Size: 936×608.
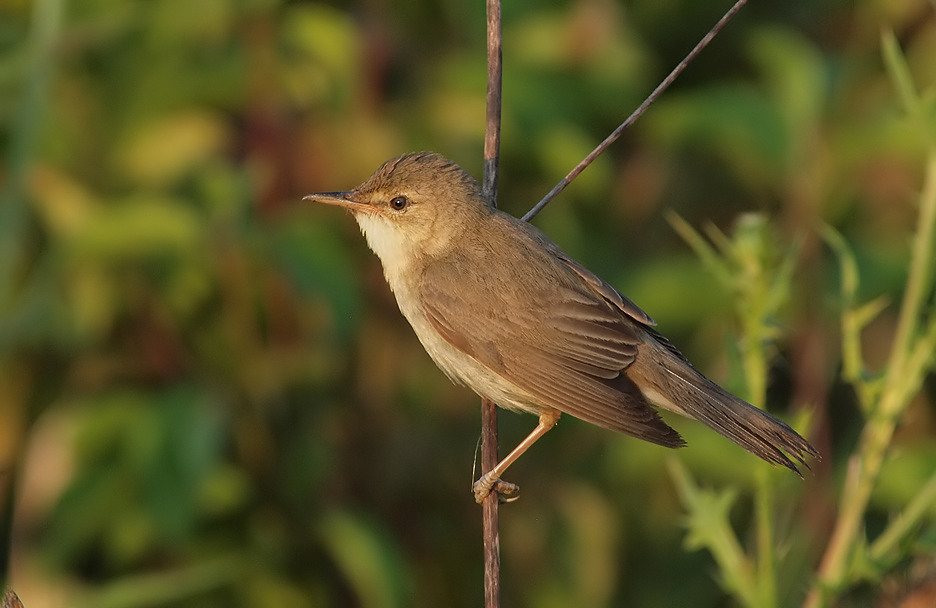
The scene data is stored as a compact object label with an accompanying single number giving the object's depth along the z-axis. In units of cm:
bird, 688
